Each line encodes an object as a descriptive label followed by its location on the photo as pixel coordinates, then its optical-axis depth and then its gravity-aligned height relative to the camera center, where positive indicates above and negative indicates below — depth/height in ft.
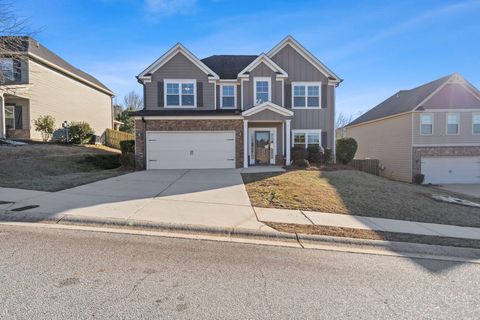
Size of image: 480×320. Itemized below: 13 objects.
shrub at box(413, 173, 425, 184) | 65.36 -6.67
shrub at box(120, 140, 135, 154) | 54.08 +0.66
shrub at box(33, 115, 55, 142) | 69.00 +6.01
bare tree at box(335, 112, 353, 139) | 168.67 +10.45
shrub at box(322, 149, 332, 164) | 54.77 -1.26
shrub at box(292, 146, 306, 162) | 52.06 -0.83
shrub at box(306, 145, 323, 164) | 53.52 -0.86
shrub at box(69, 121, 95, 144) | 73.46 +4.56
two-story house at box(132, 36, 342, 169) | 51.47 +8.03
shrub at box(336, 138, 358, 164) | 57.88 +0.12
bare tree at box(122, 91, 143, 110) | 185.88 +32.42
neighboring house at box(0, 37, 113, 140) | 65.26 +14.54
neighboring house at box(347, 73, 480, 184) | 67.05 +3.81
